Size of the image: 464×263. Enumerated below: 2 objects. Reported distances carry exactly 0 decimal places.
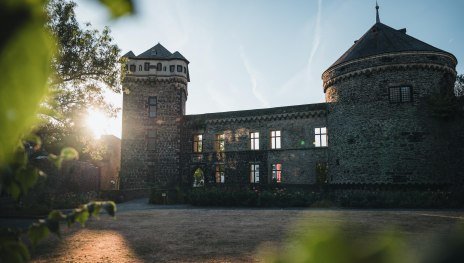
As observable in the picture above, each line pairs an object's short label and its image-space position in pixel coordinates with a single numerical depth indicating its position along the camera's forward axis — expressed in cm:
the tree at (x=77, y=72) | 1476
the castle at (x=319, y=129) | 1969
